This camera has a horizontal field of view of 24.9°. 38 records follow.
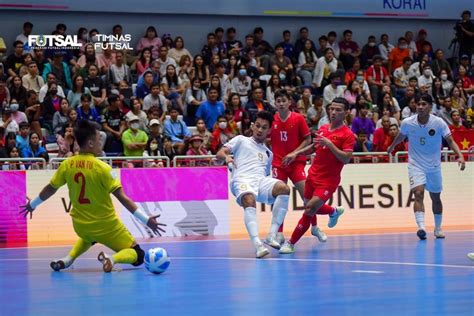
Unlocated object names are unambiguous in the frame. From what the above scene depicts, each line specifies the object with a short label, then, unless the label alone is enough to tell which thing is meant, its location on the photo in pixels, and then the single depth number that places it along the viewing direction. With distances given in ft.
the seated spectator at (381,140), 79.36
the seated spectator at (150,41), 88.90
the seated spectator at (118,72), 82.43
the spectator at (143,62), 84.53
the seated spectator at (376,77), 91.97
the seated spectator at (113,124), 72.54
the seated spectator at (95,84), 78.48
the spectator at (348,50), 97.35
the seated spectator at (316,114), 82.84
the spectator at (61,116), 73.92
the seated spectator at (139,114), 74.59
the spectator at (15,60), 80.84
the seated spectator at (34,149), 68.08
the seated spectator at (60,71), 80.38
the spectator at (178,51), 87.97
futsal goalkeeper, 40.93
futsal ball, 40.16
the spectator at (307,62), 91.97
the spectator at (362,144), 78.43
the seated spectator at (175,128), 74.90
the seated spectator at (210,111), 79.30
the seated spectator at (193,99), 81.87
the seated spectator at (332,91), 87.04
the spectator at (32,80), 78.18
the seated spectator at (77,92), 77.15
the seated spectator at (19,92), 75.77
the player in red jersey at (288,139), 53.47
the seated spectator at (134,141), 71.00
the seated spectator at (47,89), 76.89
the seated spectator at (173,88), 81.00
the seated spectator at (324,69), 91.76
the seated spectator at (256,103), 79.95
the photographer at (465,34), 102.53
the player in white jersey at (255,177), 48.29
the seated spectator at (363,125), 80.84
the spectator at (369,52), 99.35
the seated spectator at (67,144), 69.67
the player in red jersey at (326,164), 49.93
